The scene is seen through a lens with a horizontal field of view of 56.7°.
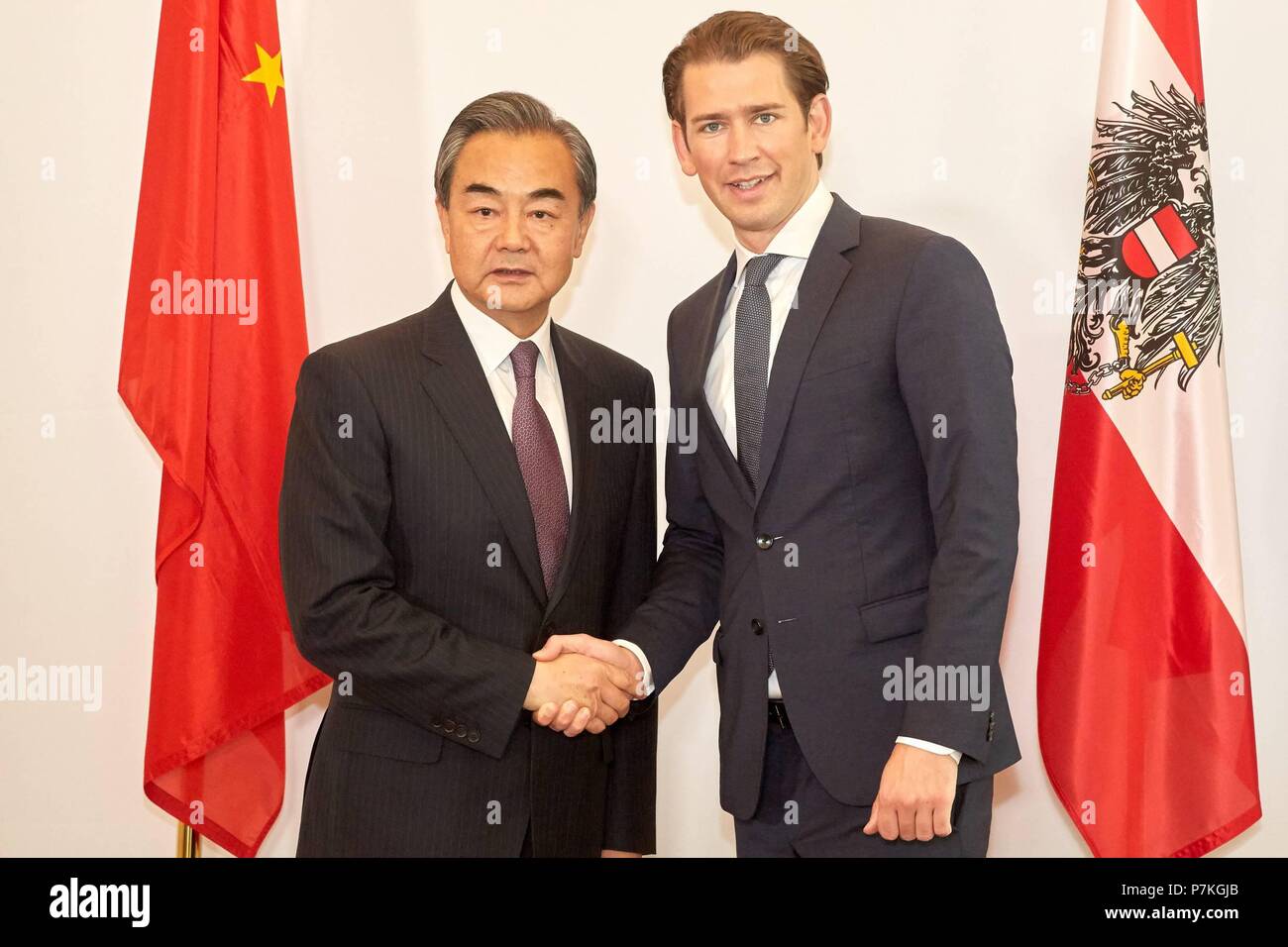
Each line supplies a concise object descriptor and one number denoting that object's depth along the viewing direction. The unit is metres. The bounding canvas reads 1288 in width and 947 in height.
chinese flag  3.33
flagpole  3.53
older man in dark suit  2.42
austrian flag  3.23
